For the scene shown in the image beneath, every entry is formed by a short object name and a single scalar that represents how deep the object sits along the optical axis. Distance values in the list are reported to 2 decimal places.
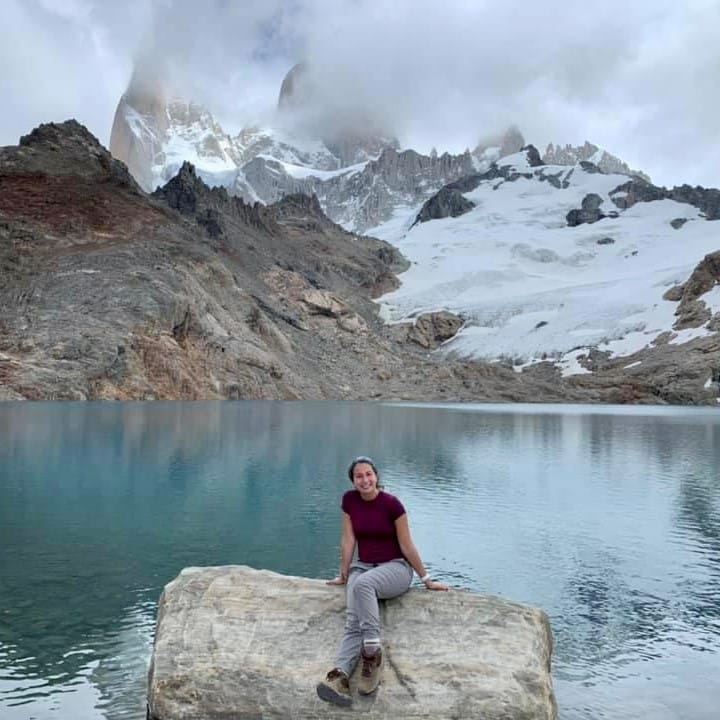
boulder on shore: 5.61
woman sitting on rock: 5.86
